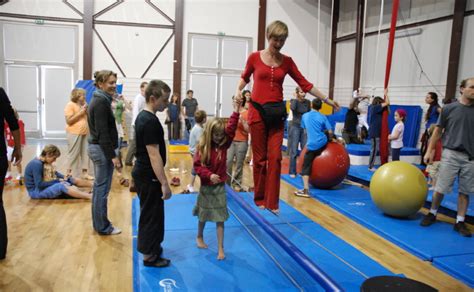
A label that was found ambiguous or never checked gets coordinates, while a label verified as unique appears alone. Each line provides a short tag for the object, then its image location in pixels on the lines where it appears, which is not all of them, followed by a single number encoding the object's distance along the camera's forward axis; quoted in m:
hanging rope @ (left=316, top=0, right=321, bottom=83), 13.82
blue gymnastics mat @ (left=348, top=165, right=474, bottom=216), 4.91
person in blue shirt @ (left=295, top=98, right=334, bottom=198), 5.72
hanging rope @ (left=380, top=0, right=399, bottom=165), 3.78
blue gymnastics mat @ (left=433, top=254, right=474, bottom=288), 3.24
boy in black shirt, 2.81
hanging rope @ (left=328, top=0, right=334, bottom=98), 13.89
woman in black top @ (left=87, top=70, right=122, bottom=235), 3.59
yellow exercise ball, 4.58
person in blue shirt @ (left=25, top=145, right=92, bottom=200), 5.07
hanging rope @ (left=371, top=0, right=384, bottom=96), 11.65
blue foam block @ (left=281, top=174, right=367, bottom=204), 5.68
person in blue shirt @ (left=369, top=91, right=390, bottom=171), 7.01
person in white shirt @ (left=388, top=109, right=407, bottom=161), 6.76
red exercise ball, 5.89
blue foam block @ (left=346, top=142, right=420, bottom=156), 7.97
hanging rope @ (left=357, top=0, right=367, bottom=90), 12.17
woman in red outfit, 2.92
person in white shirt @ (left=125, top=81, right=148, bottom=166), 6.72
